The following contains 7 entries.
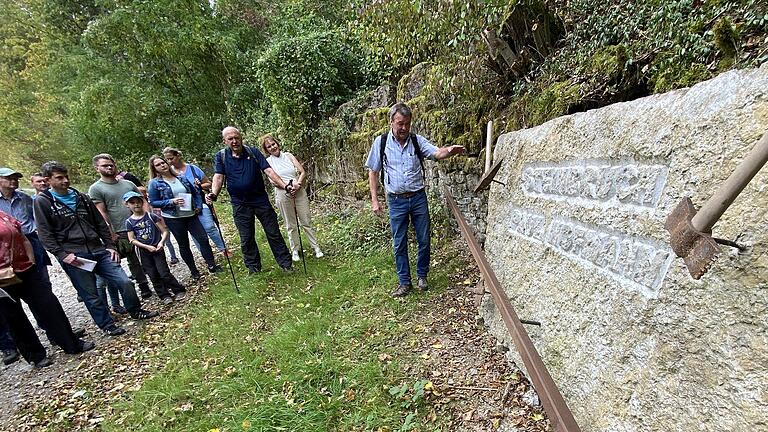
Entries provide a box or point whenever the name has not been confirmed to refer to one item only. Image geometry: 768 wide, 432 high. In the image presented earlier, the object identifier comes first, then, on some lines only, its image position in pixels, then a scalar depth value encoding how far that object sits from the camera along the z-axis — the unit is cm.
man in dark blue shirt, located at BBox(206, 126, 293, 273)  459
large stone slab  118
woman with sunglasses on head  523
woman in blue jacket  505
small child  461
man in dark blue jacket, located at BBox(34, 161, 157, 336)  370
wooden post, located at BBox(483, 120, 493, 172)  344
